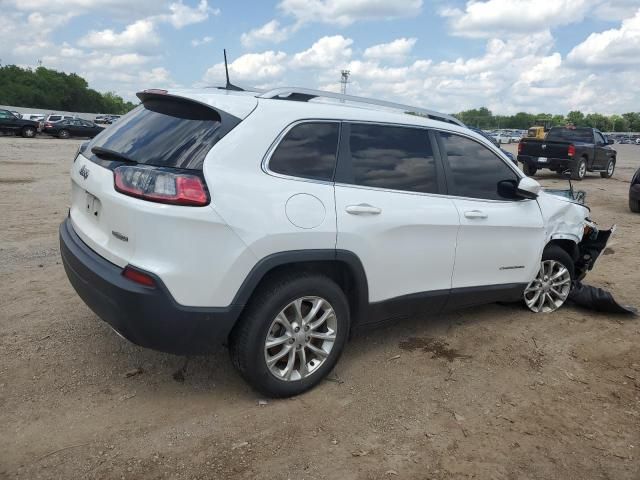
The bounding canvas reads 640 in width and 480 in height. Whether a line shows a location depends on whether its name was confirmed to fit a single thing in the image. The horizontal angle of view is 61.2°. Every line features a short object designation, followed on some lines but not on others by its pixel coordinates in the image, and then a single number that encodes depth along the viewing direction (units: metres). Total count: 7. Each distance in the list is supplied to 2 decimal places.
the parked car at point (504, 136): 66.60
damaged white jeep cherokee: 2.81
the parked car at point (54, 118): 32.46
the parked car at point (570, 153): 17.13
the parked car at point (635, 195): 11.16
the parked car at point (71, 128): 32.06
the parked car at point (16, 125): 29.42
